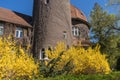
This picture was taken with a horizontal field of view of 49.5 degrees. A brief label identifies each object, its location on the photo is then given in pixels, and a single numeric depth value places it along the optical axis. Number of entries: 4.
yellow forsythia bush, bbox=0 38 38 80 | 6.48
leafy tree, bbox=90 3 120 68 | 18.81
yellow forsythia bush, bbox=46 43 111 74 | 10.82
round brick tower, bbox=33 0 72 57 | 15.83
